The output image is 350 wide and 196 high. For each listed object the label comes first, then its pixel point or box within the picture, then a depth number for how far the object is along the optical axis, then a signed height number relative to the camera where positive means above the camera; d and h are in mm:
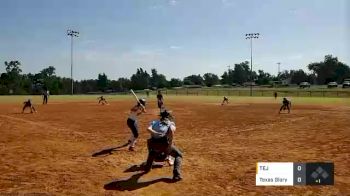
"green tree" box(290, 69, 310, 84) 171425 +3746
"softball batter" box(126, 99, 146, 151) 13578 -1018
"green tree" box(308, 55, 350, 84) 156750 +6039
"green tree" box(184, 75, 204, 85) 189500 +2750
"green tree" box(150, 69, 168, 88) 183062 +3153
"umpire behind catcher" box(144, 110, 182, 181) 9781 -1260
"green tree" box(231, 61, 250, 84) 185875 +5329
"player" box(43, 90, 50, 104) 46606 -1132
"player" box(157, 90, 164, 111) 27209 -907
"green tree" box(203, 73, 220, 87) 192288 +3239
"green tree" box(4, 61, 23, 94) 138288 +3230
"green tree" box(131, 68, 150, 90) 157188 +2462
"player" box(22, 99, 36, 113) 31688 -1351
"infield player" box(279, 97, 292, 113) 32656 -1270
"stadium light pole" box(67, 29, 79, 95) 94312 +11587
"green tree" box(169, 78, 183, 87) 169975 +1587
